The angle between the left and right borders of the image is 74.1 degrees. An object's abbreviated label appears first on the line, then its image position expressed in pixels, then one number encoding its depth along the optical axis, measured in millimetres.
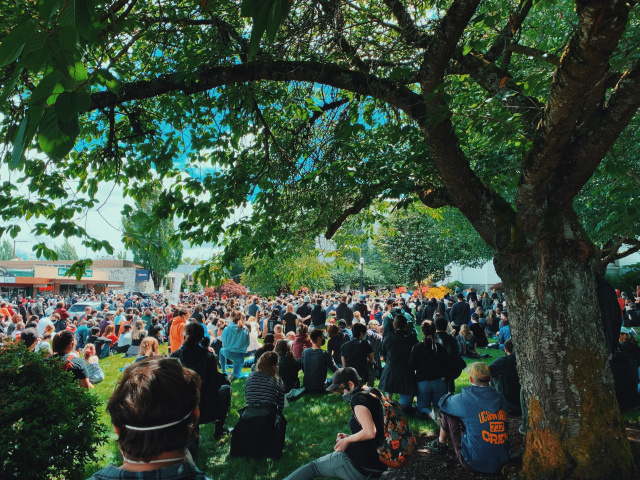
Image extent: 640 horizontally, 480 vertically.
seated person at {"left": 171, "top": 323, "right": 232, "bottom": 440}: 5613
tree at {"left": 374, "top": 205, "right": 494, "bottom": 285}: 30281
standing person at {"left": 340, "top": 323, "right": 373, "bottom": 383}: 7570
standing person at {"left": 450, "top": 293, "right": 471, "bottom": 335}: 14688
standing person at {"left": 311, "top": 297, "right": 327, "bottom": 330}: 14509
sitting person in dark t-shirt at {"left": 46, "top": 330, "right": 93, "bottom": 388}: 5414
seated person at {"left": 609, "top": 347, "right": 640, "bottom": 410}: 6637
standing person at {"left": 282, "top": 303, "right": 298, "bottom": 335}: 14352
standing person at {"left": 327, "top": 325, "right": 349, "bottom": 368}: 9573
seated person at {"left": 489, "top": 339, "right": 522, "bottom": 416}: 6609
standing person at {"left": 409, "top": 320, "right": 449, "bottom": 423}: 6797
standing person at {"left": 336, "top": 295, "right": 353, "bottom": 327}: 15305
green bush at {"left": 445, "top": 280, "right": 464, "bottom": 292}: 36838
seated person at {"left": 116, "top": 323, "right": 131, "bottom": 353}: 13656
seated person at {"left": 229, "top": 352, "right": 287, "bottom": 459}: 5562
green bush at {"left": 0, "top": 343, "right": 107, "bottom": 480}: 2998
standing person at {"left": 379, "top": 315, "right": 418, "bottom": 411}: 7027
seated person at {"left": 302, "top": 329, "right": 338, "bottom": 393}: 8672
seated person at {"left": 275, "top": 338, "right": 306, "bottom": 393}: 8188
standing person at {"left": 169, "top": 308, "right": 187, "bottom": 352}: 9822
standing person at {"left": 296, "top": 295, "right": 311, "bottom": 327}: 15814
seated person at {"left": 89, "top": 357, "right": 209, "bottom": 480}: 1671
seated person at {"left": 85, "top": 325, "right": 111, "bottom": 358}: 12313
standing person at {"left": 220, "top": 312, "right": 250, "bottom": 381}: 9219
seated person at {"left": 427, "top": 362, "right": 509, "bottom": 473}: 4605
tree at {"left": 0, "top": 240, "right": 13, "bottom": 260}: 119500
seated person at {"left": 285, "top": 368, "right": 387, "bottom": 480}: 3863
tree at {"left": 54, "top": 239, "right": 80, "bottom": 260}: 94512
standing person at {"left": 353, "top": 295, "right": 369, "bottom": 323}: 15898
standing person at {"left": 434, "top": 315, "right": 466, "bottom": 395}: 6918
